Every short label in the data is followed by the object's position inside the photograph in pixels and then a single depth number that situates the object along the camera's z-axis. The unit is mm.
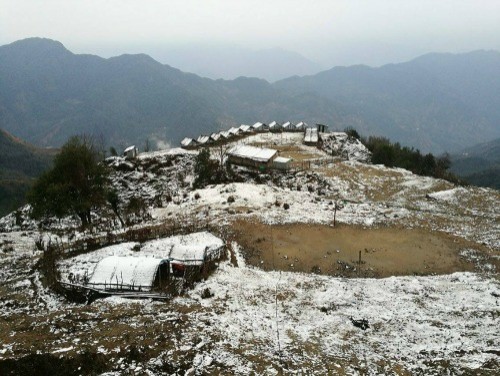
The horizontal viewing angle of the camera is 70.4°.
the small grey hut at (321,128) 94669
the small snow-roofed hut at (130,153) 74688
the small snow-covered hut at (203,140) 84706
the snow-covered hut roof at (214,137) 87481
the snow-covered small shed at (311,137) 82812
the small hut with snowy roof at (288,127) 99625
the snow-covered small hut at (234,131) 92425
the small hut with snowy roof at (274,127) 98188
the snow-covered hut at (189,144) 83500
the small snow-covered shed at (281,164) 63559
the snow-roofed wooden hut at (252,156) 63594
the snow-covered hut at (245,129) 95288
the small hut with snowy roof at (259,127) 97569
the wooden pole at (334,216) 36772
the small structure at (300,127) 100388
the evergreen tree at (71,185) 38875
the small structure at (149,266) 22484
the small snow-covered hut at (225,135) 87625
